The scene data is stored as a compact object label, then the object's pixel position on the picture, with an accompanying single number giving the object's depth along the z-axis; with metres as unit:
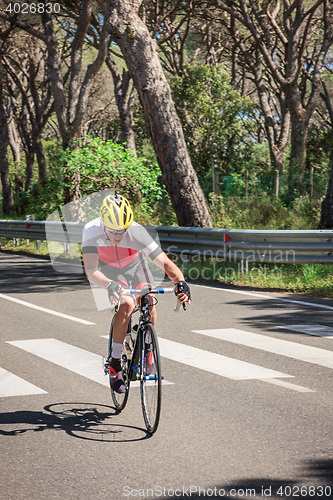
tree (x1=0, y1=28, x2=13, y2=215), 32.10
